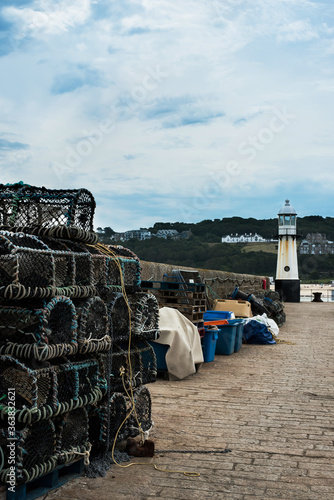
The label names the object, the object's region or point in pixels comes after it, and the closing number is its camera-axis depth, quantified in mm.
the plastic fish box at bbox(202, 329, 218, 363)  10562
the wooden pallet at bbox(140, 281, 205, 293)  10767
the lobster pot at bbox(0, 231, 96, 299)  3898
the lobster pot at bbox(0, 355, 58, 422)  3787
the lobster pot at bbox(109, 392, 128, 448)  5070
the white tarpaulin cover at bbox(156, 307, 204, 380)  8672
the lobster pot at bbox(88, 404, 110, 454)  4859
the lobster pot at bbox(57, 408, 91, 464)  4246
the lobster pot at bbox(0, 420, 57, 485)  3764
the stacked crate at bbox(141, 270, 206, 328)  10562
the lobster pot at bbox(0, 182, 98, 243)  5023
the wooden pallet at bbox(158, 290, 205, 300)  10711
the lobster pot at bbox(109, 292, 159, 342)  5405
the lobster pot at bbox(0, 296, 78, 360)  3928
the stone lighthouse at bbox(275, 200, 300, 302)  40469
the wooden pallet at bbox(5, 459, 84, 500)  3896
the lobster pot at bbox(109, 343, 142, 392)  5336
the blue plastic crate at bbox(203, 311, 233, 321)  12648
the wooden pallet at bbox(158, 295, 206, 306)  10679
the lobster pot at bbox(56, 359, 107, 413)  4254
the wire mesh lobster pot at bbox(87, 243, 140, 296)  5332
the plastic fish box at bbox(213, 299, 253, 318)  14891
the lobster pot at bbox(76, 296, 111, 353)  4480
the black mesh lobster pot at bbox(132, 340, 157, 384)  5875
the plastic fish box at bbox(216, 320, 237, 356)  11938
